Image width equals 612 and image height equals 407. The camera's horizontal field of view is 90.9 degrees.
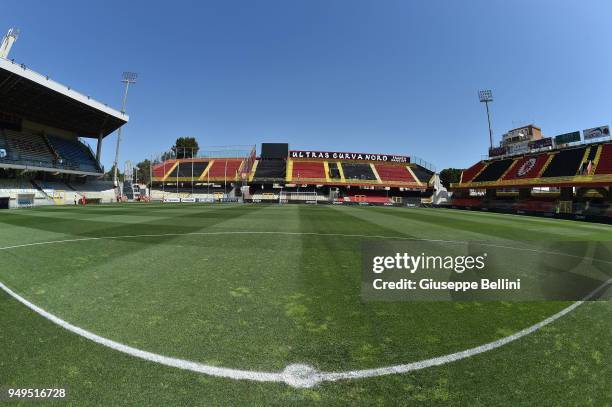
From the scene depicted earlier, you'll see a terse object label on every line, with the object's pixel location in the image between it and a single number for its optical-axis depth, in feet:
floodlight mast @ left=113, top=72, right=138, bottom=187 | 182.46
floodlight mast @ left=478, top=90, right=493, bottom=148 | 210.92
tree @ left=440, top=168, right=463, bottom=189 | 294.05
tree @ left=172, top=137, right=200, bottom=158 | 351.87
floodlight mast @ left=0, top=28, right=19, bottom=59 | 145.79
